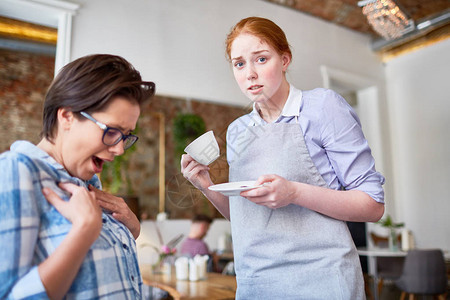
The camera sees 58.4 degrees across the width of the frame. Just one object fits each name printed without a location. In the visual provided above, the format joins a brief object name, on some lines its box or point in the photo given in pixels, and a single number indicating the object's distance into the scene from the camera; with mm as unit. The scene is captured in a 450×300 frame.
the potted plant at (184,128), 4395
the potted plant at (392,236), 4773
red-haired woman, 1137
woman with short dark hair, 804
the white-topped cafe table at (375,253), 4511
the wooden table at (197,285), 2345
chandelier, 4176
